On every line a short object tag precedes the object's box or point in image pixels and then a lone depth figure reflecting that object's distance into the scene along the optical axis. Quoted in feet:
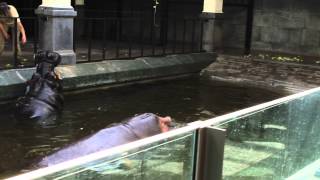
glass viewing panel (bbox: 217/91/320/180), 11.84
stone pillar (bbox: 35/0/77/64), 37.11
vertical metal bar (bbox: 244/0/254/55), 66.33
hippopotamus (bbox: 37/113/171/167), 18.93
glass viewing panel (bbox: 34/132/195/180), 8.05
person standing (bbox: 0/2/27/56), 36.97
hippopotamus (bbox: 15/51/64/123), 29.96
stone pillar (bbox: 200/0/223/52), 54.49
